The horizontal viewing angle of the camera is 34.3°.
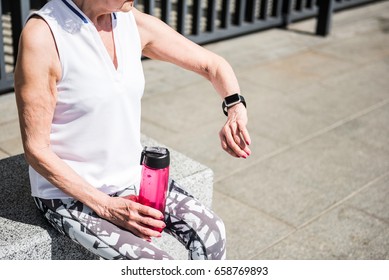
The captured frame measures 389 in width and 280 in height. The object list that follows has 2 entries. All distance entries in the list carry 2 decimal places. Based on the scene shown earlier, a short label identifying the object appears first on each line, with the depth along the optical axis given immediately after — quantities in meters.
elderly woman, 2.31
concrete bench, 2.51
